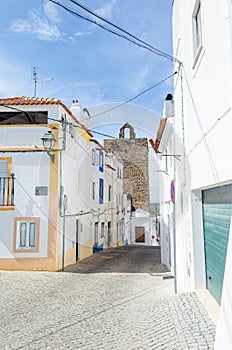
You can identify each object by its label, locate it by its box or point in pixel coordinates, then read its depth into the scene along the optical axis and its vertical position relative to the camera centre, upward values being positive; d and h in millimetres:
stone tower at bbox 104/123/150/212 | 37406 +5525
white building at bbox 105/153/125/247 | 25422 +354
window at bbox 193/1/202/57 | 6078 +3842
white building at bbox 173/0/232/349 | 4090 +1092
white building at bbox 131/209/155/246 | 34938 -2925
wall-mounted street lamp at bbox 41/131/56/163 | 12102 +2768
